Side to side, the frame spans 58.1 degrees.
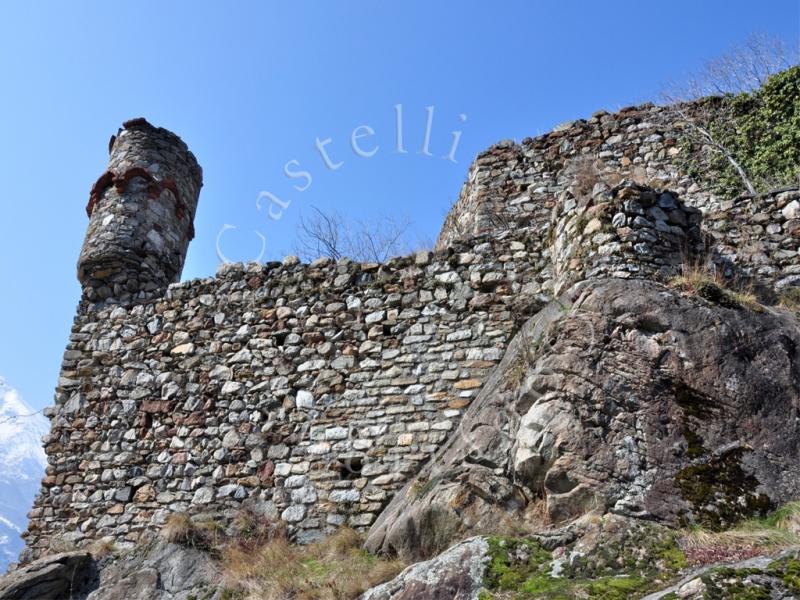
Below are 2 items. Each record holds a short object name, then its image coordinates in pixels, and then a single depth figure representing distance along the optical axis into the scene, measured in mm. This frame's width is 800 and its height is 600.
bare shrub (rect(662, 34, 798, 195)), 10602
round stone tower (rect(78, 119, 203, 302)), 9484
